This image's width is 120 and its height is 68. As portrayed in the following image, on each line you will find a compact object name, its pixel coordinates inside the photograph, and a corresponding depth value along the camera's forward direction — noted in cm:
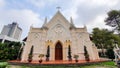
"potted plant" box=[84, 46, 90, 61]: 726
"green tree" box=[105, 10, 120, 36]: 1191
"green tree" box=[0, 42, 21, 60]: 886
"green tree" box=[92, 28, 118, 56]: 1218
